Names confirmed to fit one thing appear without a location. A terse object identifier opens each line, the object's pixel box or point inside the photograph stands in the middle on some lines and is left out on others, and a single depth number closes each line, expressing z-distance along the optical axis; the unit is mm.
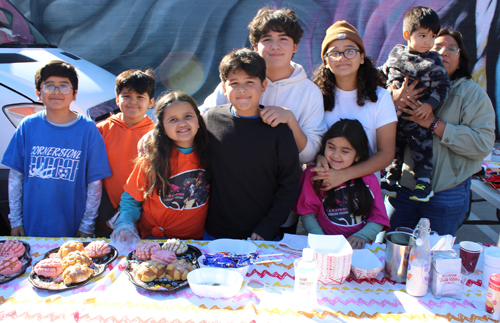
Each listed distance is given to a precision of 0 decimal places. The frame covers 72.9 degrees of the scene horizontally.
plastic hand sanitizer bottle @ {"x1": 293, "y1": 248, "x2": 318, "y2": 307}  1445
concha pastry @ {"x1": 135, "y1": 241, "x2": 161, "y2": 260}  1709
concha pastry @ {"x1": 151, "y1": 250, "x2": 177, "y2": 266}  1660
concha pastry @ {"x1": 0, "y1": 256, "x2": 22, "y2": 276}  1589
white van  2945
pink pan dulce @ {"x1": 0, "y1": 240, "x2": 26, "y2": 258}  1710
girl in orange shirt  2109
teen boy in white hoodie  2297
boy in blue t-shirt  2268
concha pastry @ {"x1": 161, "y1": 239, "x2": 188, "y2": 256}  1777
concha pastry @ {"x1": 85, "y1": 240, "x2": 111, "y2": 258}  1747
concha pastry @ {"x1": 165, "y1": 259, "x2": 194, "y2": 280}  1571
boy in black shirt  2092
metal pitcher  1608
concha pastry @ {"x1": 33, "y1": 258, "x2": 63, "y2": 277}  1562
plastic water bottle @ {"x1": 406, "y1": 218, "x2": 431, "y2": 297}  1461
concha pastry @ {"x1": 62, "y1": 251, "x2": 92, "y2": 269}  1616
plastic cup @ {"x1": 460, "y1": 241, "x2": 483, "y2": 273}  1707
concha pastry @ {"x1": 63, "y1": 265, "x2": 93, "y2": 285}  1519
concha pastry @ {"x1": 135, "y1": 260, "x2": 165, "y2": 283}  1537
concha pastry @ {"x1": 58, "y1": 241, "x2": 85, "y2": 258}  1744
